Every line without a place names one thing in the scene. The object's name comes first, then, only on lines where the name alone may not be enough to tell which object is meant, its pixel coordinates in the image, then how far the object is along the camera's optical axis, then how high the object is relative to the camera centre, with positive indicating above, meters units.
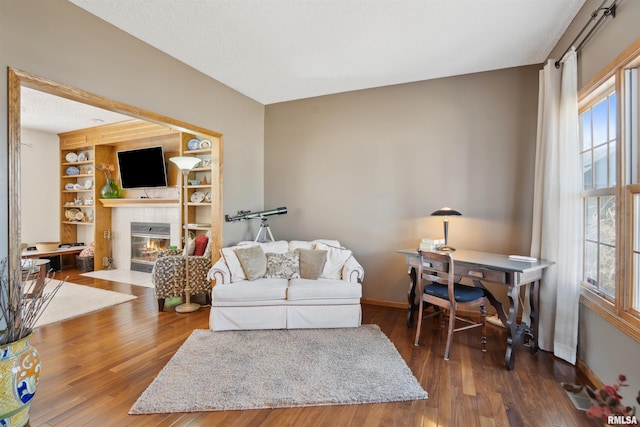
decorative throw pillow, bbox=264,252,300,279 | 3.36 -0.67
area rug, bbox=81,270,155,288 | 4.86 -1.24
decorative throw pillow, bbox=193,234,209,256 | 4.03 -0.51
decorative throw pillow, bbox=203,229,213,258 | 3.88 -0.55
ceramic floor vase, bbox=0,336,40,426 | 1.57 -0.99
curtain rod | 1.85 +1.34
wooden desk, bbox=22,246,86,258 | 5.38 -0.86
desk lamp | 3.06 -0.17
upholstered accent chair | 3.55 -0.85
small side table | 1.93 -0.66
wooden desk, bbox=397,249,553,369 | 2.36 -0.57
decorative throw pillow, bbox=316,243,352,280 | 3.38 -0.62
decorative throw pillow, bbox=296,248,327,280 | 3.32 -0.61
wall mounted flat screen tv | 5.10 +0.77
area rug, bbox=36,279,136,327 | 3.35 -1.25
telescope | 3.94 -0.06
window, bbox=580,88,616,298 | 2.08 +0.17
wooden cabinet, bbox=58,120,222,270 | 4.56 +0.59
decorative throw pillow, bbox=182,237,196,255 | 3.98 -0.52
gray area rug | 1.92 -1.27
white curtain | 2.35 +0.03
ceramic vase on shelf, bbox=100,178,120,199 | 5.73 +0.36
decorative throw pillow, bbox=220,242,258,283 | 3.19 -0.62
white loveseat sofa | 2.98 -0.93
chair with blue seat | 2.54 -0.76
